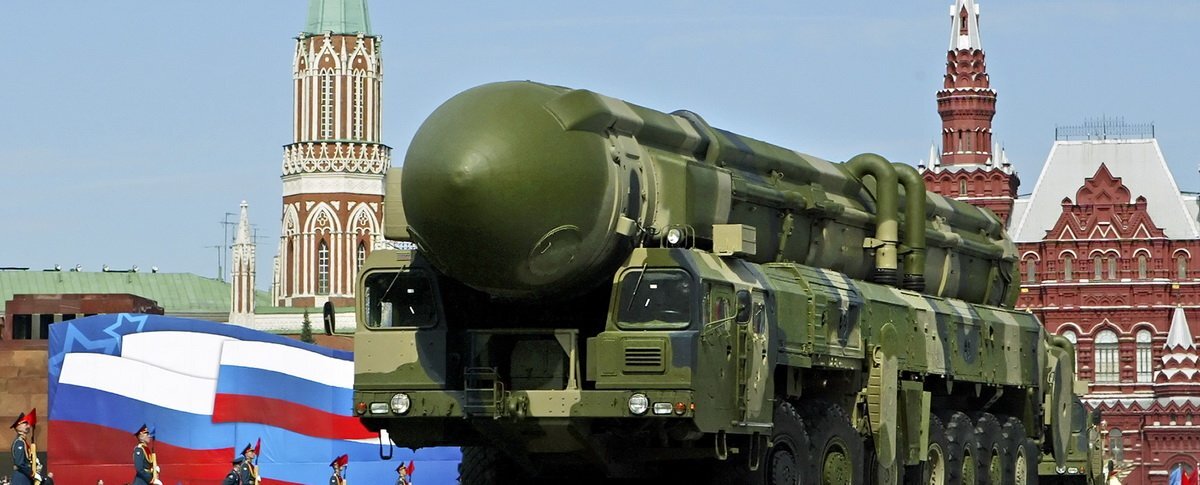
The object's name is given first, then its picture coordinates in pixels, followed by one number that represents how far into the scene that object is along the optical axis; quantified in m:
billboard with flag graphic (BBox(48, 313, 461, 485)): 46.34
